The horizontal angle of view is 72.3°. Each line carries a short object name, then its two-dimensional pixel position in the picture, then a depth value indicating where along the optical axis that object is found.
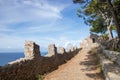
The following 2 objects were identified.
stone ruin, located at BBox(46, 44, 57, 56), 7.55
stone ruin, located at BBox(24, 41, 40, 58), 5.58
